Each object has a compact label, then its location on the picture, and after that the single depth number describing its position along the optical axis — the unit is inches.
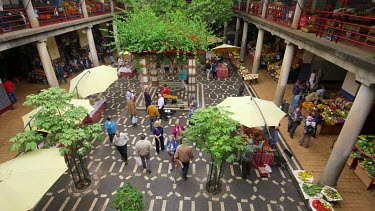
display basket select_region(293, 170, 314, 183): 303.1
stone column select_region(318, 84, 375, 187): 248.7
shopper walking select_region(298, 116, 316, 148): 371.5
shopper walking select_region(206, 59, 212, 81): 710.9
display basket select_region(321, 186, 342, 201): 276.4
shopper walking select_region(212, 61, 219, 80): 709.9
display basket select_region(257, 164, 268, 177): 335.9
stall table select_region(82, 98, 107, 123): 465.1
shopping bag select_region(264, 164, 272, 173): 342.2
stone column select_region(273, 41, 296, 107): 454.4
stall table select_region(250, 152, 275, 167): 344.8
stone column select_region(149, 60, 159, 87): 559.0
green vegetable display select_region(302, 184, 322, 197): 285.6
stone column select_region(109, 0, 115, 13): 855.9
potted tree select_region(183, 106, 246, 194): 248.7
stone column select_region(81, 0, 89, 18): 671.0
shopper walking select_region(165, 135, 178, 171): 346.3
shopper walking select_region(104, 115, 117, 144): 372.9
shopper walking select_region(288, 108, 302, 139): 399.4
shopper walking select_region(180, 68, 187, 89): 601.1
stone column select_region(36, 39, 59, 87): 494.9
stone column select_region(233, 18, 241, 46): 925.4
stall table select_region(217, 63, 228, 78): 721.6
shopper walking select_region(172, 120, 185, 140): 359.6
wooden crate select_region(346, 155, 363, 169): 341.1
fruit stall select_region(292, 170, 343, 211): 271.6
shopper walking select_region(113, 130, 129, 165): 331.6
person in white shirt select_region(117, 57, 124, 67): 754.6
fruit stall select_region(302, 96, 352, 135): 419.8
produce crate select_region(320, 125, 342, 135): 423.5
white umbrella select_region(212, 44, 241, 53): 746.8
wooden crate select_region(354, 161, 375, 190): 303.2
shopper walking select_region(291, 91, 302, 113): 440.6
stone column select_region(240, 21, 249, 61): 814.3
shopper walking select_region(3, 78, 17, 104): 525.3
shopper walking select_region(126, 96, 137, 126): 442.6
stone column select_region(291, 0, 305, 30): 413.9
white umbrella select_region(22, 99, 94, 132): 382.0
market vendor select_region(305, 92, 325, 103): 495.8
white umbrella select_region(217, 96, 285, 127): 323.6
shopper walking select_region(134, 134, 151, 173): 317.1
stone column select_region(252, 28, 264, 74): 642.2
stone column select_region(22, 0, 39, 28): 452.9
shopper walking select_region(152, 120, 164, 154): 353.0
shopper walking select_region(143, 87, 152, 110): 470.6
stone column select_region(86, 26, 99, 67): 719.7
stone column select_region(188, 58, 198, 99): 495.2
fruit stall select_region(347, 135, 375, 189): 305.6
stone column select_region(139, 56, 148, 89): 493.2
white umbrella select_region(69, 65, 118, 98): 448.8
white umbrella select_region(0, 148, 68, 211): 196.9
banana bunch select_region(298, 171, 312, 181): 305.1
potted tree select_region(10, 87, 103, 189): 250.9
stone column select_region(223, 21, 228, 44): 995.8
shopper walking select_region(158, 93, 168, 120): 449.7
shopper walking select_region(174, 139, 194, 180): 300.2
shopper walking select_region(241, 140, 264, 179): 303.9
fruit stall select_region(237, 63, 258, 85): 667.4
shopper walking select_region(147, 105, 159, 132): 413.1
